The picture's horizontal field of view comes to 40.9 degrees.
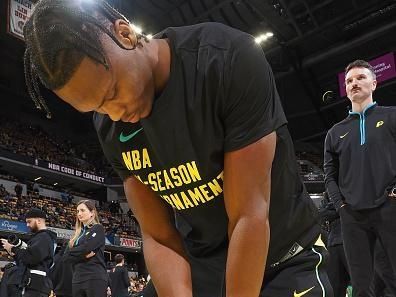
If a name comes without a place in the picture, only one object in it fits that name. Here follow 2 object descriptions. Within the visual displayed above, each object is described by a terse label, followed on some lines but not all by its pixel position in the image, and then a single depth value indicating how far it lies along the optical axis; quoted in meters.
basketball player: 1.23
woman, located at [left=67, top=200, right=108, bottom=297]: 6.12
